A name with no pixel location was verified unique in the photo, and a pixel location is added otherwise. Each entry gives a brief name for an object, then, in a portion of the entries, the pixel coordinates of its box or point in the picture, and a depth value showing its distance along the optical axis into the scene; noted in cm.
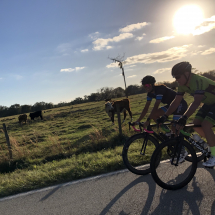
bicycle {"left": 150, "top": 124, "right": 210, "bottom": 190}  310
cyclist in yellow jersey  307
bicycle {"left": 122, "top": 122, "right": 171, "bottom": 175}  384
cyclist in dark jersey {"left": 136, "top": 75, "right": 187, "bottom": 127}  417
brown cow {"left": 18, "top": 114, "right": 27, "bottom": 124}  2326
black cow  2620
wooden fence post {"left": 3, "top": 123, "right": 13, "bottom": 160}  719
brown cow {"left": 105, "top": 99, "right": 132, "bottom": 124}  1340
